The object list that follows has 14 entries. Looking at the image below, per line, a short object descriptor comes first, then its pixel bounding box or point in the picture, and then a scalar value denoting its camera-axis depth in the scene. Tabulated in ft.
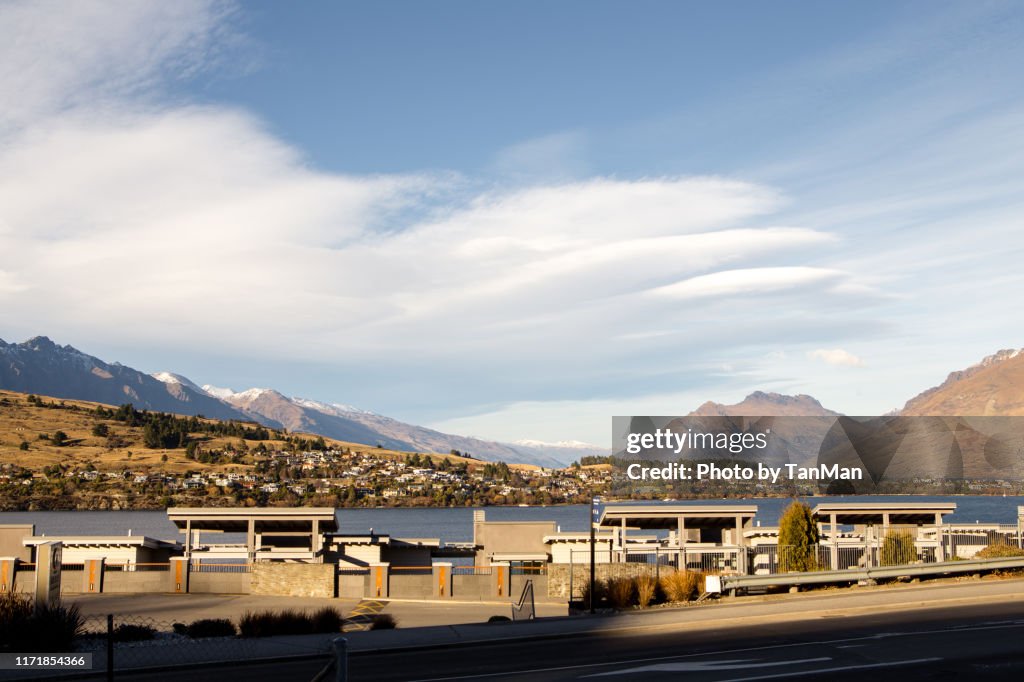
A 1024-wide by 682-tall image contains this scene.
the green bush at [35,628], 68.28
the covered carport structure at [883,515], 172.86
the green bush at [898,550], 151.12
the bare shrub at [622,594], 110.42
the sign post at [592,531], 103.29
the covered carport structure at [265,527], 172.59
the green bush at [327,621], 90.84
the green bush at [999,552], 123.34
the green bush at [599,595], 113.39
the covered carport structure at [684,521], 167.94
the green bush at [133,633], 83.15
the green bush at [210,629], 87.66
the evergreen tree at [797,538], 139.13
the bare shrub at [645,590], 109.09
